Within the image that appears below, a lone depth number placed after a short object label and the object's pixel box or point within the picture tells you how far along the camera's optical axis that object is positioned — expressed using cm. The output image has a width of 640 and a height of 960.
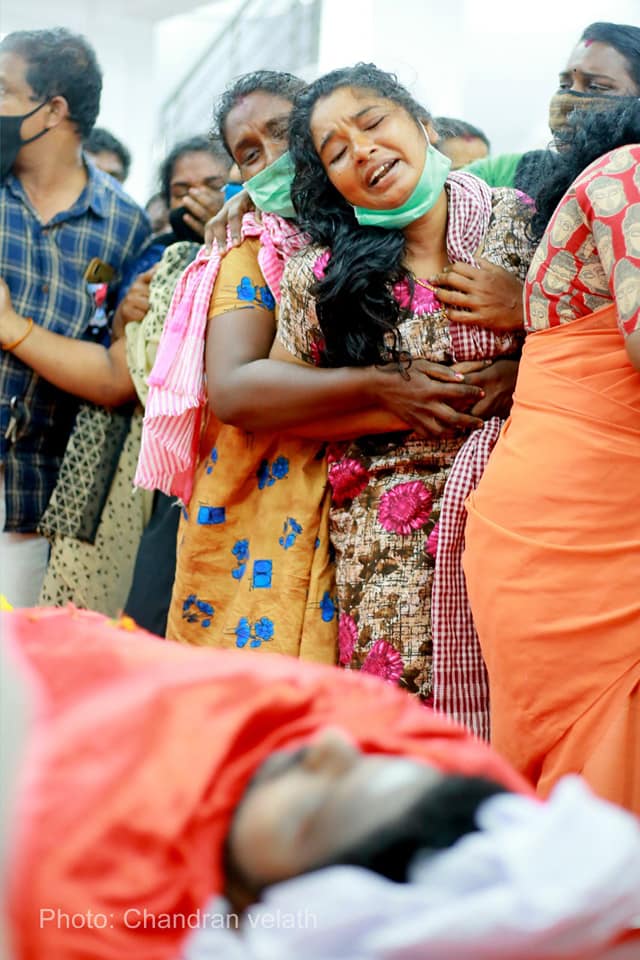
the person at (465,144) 316
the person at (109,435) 262
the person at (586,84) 229
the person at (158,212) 343
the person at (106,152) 372
